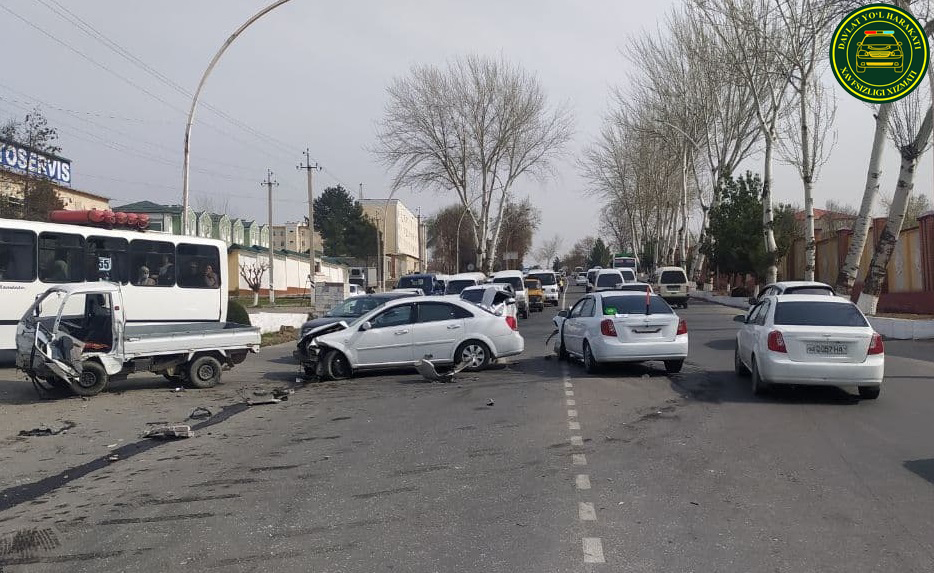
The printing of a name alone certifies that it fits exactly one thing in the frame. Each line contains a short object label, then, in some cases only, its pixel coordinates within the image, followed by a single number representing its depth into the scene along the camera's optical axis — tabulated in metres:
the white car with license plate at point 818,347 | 11.63
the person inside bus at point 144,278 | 20.00
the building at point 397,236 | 110.25
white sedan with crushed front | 15.91
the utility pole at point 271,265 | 48.81
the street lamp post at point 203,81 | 20.18
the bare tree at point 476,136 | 56.12
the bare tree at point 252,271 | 50.66
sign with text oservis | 29.73
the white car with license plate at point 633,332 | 14.94
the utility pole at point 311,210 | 47.60
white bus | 17.48
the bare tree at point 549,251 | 178.25
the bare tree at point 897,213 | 23.48
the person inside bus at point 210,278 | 21.73
